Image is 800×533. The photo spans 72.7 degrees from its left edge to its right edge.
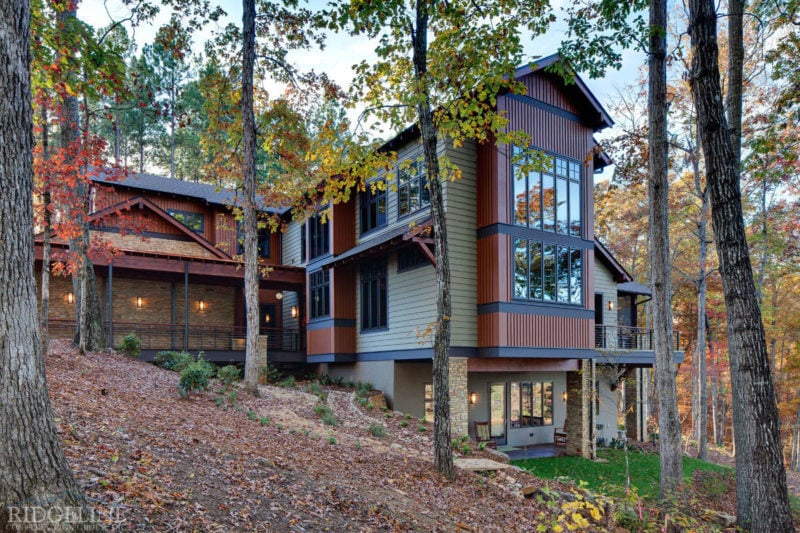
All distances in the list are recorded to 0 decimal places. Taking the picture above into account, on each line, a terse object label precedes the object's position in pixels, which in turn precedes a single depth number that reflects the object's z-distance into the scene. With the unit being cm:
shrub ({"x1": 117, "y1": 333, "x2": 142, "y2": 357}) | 1545
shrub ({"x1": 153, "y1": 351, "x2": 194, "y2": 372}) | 1497
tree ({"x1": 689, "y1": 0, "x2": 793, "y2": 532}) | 625
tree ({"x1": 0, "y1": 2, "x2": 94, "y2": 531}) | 345
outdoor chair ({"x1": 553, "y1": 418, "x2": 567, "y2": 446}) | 1644
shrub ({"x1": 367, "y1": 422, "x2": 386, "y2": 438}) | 1117
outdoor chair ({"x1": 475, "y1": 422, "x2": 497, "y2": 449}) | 1495
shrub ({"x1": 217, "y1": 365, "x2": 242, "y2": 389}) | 1368
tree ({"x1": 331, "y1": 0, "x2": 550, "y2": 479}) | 857
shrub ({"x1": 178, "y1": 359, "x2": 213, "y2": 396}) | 1081
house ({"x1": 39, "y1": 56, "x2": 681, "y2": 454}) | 1330
